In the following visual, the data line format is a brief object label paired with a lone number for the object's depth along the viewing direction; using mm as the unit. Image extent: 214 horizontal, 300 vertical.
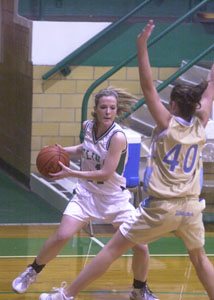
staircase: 11374
